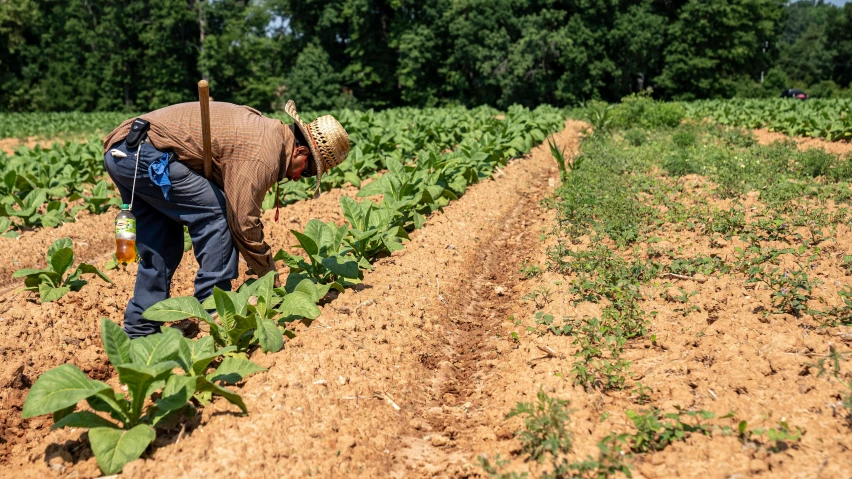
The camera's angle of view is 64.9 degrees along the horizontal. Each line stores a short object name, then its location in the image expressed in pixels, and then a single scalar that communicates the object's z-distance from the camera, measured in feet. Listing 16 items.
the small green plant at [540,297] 16.08
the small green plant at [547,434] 9.71
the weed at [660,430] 9.81
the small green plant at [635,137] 41.45
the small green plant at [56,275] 16.85
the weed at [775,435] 9.21
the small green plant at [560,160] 30.07
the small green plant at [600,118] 46.97
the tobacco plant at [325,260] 15.84
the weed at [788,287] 13.80
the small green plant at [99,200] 28.37
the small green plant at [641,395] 11.43
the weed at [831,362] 10.50
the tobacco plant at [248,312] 12.72
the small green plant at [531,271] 18.38
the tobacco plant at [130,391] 9.69
